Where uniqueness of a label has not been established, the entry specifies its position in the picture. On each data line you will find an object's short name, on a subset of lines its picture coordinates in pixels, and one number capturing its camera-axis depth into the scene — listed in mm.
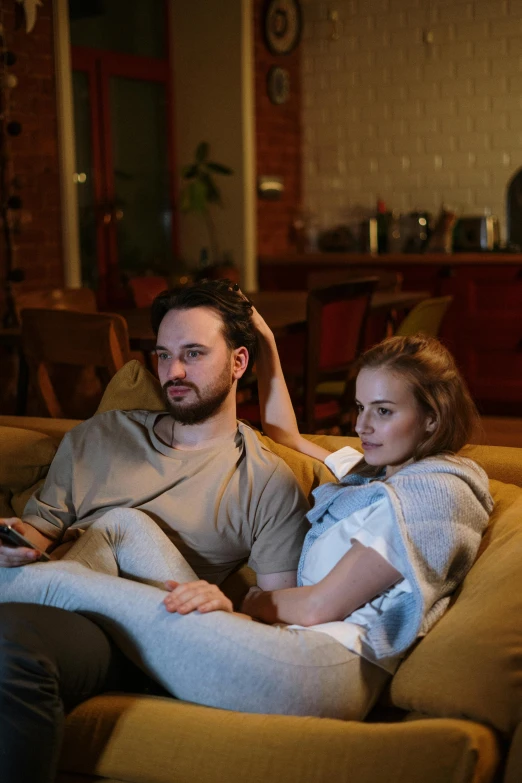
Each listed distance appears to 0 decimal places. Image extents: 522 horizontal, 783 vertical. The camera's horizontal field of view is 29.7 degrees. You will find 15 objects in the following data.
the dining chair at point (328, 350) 3725
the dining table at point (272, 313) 3584
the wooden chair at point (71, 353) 3281
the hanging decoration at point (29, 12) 4555
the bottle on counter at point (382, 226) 6328
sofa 1385
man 1998
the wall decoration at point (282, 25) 6266
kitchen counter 5625
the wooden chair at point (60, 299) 4145
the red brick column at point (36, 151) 4719
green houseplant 6074
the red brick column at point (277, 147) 6316
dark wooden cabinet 5656
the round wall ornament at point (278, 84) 6371
